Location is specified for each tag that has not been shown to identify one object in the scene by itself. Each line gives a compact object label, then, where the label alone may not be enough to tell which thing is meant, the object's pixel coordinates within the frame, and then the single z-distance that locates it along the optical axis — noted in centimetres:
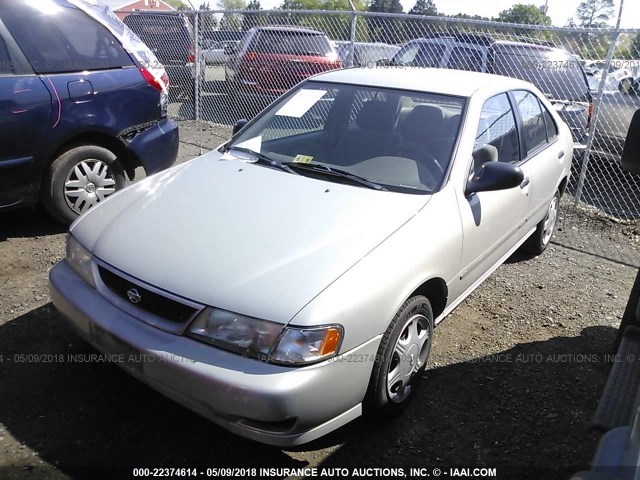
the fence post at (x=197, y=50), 906
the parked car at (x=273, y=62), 918
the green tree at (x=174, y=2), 3968
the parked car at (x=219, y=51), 1009
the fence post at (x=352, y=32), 717
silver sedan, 210
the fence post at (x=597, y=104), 533
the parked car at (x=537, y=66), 694
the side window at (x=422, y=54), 789
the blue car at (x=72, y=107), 409
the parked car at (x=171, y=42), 1097
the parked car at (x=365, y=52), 876
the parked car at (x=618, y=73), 605
